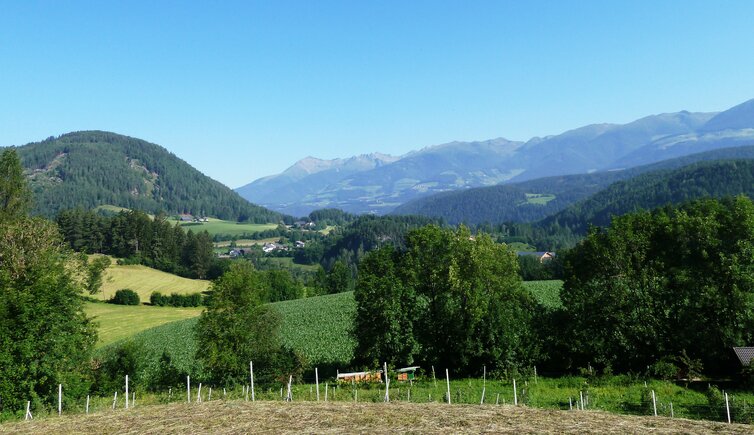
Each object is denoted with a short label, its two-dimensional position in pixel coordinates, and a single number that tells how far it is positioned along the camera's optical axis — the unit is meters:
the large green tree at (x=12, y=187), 56.44
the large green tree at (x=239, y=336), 37.03
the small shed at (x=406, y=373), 37.27
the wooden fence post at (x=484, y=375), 35.44
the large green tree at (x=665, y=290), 35.00
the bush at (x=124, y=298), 104.44
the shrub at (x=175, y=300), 107.56
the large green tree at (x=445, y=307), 38.94
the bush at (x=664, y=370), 34.28
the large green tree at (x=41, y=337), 29.27
